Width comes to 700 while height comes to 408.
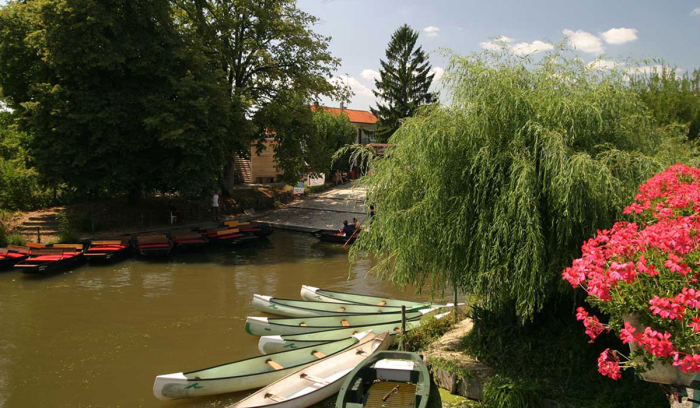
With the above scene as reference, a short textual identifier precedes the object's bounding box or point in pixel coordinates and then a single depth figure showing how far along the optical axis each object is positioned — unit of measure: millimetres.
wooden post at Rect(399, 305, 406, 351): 9148
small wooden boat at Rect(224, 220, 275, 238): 22841
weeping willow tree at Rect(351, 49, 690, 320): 6688
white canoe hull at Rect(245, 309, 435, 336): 10391
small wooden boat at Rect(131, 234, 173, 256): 18625
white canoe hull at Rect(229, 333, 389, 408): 7352
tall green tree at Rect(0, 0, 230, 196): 19688
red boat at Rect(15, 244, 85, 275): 15719
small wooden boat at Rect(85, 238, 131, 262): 17734
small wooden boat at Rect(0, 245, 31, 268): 16750
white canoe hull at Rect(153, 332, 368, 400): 7707
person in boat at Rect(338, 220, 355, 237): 22262
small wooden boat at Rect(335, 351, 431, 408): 6785
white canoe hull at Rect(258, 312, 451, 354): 9383
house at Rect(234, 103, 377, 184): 37250
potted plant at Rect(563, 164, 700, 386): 3938
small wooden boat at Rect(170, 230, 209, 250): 20203
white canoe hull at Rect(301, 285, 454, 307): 12234
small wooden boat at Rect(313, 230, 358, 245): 22375
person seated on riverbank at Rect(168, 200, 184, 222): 24844
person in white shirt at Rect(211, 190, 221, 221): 25547
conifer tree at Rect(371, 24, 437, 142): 42531
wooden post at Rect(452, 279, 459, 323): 7810
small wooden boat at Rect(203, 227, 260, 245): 21484
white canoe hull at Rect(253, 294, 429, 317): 11594
